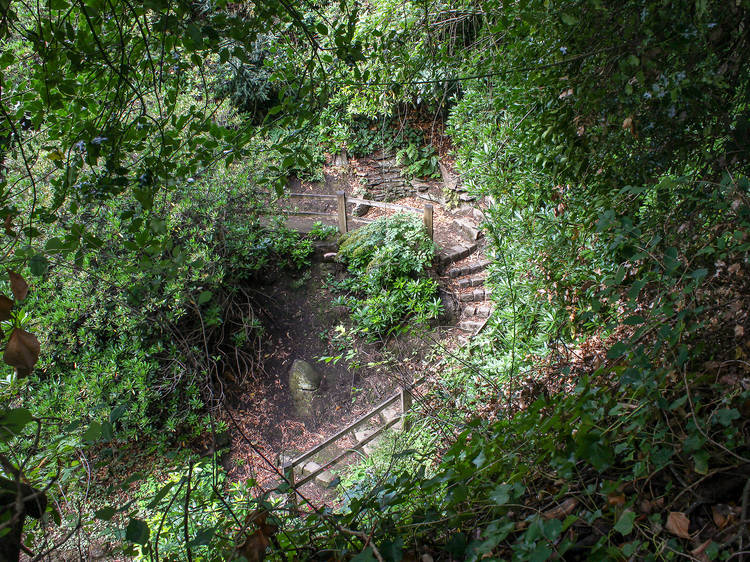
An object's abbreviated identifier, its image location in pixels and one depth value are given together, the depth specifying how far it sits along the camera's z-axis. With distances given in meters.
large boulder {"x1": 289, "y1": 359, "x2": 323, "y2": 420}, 6.78
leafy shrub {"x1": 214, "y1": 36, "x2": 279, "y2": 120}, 10.16
